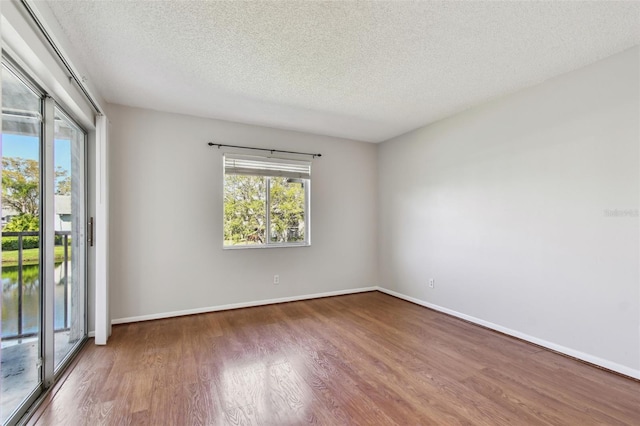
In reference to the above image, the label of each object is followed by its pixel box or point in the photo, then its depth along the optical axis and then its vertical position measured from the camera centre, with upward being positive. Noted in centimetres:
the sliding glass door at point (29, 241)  177 -15
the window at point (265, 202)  408 +20
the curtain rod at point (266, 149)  392 +94
